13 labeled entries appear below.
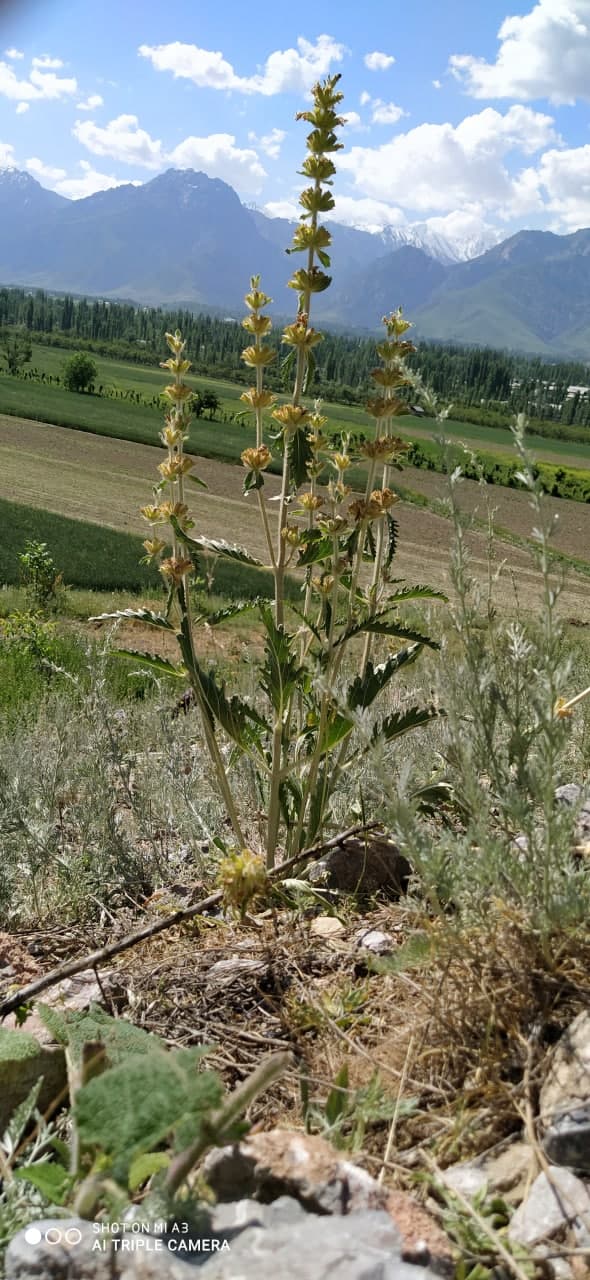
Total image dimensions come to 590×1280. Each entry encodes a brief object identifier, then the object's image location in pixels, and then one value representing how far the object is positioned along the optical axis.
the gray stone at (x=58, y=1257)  0.30
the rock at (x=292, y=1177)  0.33
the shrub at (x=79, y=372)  62.70
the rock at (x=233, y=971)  0.54
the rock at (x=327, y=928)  0.59
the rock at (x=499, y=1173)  0.36
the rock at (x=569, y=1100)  0.36
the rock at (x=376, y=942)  0.55
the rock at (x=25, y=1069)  0.42
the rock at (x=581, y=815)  0.65
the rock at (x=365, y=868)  0.68
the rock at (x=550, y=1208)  0.33
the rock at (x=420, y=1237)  0.31
